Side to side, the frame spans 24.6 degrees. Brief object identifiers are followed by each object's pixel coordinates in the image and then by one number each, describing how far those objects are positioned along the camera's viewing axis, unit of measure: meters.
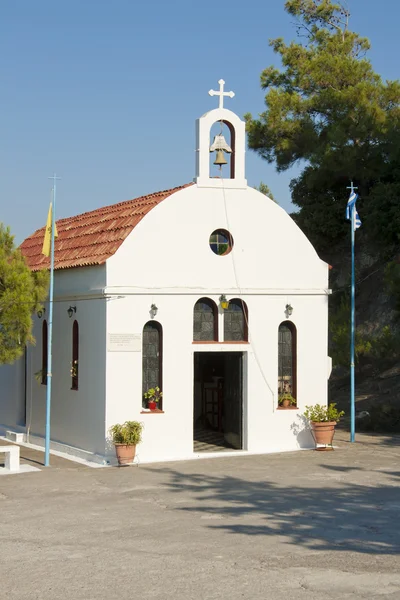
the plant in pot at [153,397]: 19.86
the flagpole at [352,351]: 22.35
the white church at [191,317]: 19.73
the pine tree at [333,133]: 37.16
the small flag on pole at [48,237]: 20.03
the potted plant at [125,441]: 18.98
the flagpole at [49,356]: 19.25
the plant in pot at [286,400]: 21.18
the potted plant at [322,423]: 20.92
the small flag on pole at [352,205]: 22.55
